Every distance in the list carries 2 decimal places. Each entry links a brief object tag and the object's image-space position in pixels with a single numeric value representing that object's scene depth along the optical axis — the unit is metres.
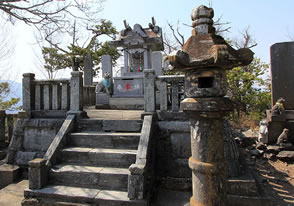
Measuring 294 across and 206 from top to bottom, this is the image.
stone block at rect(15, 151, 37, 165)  5.07
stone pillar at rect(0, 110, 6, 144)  6.42
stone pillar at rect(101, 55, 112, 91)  9.56
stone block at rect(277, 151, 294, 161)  5.56
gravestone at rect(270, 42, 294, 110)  6.70
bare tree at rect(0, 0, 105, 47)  6.91
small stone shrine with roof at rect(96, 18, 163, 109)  8.73
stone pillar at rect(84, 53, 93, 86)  13.54
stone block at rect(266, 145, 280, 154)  6.02
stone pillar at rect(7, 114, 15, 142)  6.68
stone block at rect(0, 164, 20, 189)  4.73
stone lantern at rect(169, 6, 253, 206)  2.15
